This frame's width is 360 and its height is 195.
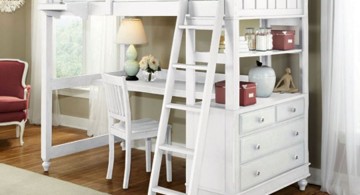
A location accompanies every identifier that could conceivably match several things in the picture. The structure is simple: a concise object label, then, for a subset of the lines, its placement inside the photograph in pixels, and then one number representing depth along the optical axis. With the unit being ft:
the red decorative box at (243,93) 14.08
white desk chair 16.37
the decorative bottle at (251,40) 15.35
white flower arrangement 18.60
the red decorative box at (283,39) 15.69
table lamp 19.63
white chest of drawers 13.82
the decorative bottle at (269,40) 15.35
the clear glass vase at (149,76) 18.81
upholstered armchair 21.98
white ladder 13.09
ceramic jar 15.37
